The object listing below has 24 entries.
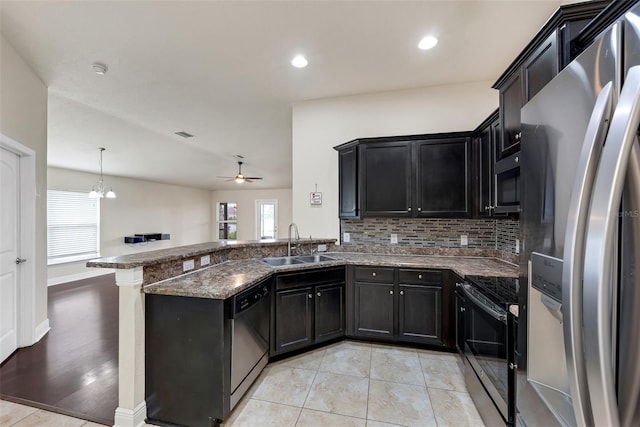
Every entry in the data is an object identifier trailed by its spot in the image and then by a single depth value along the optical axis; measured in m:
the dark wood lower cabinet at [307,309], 2.48
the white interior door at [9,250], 2.54
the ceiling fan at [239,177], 6.12
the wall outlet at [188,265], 2.16
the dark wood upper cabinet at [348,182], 3.26
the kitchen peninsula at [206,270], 1.73
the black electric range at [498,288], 1.51
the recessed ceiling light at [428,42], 2.39
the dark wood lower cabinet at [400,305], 2.64
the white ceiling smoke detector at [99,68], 2.70
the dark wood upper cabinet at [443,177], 2.94
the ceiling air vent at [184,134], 4.80
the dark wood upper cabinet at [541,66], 1.17
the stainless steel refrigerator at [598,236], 0.51
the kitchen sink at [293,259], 2.95
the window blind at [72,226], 5.60
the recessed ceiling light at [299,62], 2.67
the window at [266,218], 9.87
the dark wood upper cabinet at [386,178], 3.09
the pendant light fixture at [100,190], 5.19
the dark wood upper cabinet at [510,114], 1.65
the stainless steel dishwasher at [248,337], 1.82
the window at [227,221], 10.19
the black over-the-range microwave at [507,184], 1.94
